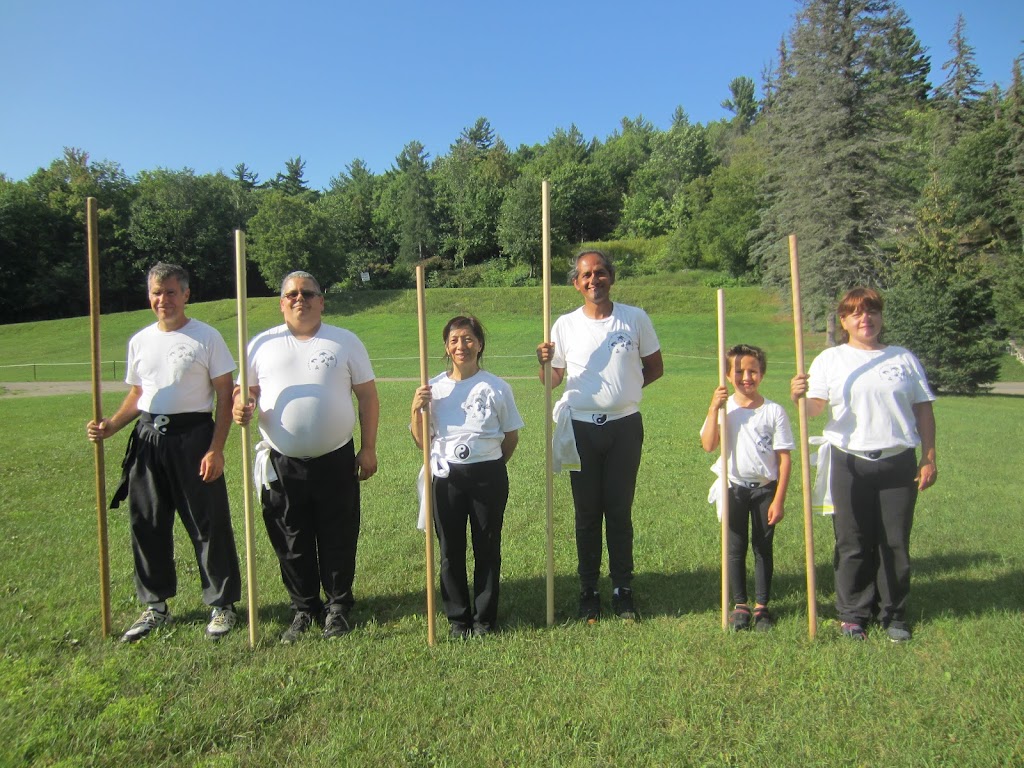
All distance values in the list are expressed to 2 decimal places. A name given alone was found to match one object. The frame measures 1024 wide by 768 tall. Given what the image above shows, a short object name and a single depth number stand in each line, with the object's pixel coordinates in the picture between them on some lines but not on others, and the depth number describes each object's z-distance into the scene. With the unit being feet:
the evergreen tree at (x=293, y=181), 351.05
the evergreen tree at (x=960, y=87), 176.96
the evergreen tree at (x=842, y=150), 114.11
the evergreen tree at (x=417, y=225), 234.38
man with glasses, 13.85
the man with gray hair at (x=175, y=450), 14.29
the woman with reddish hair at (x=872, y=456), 13.85
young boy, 14.71
